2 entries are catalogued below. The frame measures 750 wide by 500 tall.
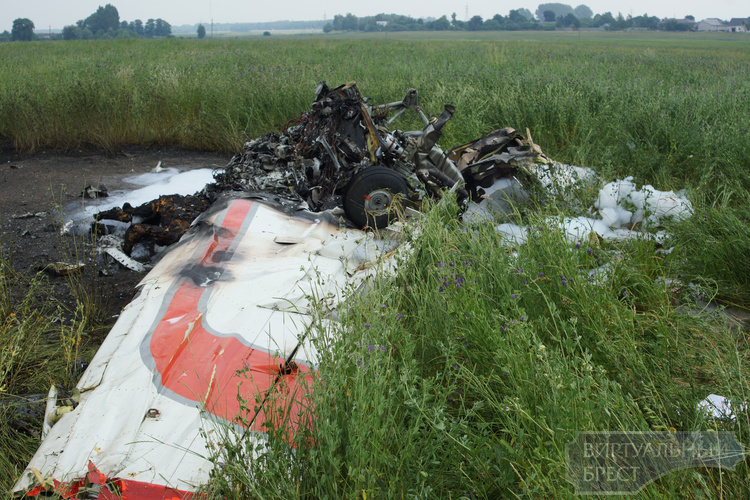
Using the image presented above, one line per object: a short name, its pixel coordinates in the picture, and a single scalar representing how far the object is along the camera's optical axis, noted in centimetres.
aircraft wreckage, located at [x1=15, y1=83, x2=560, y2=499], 205
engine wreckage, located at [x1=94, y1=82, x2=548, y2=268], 413
